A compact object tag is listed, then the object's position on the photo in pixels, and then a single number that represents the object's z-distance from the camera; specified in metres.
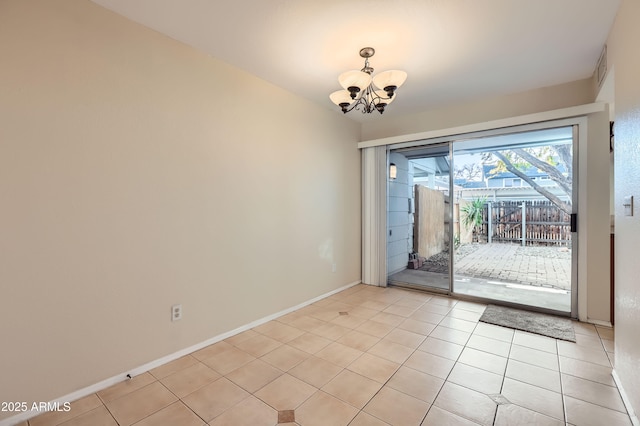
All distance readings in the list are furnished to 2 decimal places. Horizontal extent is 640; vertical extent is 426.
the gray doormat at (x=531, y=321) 2.81
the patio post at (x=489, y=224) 4.93
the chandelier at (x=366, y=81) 2.26
